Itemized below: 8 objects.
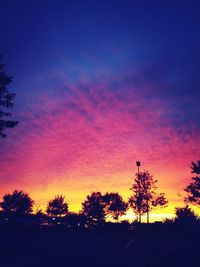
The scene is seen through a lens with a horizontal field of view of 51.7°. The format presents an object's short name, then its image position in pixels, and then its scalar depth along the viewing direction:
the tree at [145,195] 41.53
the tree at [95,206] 68.38
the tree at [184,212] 51.43
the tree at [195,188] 47.01
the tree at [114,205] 66.10
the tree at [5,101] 17.99
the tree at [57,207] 74.84
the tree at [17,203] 70.19
